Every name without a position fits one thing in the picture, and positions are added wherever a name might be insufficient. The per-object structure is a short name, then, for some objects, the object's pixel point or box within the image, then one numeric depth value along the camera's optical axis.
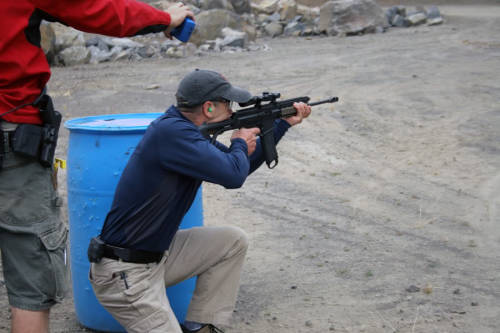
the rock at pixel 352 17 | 18.94
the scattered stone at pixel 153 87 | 12.36
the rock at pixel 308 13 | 21.99
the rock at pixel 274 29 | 21.02
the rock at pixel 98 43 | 17.50
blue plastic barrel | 3.80
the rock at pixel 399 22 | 19.70
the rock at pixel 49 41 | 15.67
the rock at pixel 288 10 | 22.42
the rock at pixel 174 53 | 16.67
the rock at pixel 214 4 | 22.36
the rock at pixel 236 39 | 17.59
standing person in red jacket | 2.82
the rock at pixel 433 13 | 20.02
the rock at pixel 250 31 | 19.31
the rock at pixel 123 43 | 17.66
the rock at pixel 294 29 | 20.52
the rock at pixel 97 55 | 16.58
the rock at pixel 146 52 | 17.00
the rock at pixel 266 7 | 23.50
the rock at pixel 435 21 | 19.28
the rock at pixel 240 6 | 23.36
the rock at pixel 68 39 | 16.44
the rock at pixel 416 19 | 19.62
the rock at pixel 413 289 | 4.59
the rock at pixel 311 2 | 27.67
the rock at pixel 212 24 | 18.23
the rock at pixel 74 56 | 16.09
